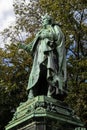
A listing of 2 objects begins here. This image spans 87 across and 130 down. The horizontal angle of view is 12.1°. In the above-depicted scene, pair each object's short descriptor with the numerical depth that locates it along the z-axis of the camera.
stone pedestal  8.73
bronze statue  9.67
